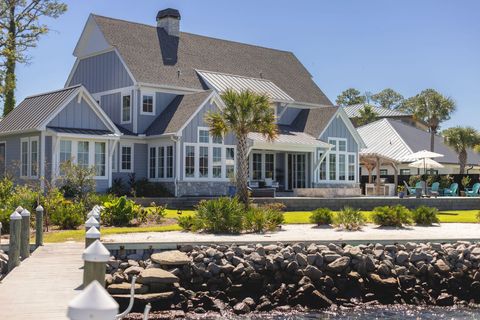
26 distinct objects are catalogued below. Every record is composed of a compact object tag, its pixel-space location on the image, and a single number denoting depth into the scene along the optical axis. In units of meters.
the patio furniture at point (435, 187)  35.00
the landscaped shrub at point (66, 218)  18.75
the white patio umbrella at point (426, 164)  33.56
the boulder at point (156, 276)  12.70
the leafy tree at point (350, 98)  97.75
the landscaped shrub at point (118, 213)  19.75
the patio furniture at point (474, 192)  35.78
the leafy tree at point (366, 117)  67.00
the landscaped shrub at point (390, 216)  20.31
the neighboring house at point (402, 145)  49.94
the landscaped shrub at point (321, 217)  20.56
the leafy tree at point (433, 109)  52.31
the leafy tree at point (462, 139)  48.69
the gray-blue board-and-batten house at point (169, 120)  28.58
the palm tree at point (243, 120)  22.78
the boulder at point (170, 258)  13.62
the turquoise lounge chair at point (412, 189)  33.94
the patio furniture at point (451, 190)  35.62
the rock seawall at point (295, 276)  13.08
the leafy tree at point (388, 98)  100.50
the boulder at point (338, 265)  14.67
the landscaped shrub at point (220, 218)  17.72
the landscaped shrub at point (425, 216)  21.36
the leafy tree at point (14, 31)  36.97
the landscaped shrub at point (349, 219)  19.67
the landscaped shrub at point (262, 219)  18.16
